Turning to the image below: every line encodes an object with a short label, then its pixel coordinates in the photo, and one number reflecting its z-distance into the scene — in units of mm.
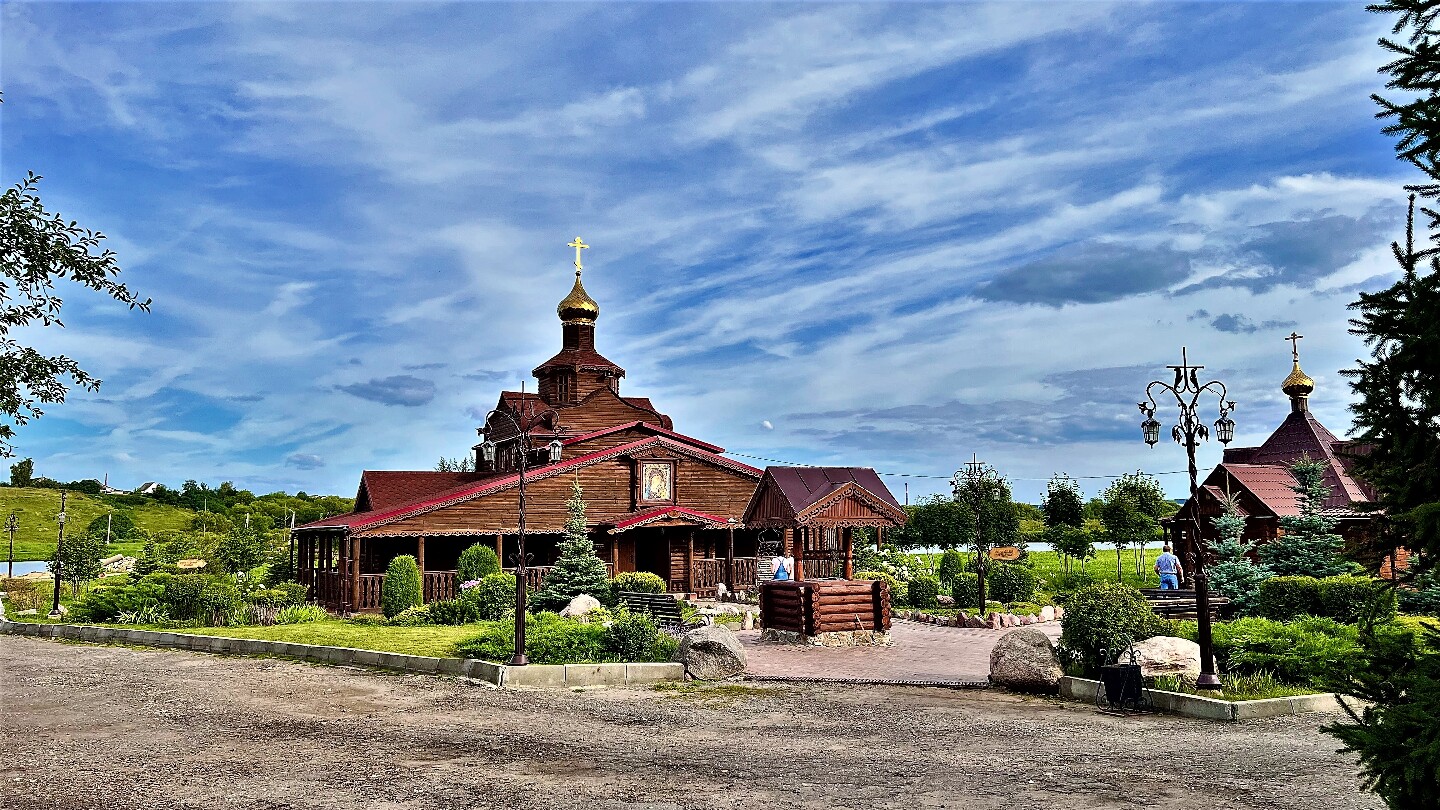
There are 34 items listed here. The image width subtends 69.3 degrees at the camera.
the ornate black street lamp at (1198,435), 13992
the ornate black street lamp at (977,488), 28483
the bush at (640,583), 30219
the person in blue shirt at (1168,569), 28234
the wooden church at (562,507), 33500
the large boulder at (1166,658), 14641
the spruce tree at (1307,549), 24094
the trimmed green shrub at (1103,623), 14500
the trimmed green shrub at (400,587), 28750
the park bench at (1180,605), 22484
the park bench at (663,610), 22719
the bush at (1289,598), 21156
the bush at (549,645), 17188
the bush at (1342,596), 20391
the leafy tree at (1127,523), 44656
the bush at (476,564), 31016
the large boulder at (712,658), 16781
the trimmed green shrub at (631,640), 17422
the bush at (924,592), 31141
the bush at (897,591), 33094
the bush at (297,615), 26859
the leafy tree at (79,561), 39906
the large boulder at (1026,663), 15273
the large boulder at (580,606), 25156
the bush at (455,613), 26141
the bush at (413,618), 26531
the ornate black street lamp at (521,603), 16406
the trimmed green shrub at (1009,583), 32188
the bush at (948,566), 34531
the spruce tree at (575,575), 27969
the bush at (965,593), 30875
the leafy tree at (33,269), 7758
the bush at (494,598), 25812
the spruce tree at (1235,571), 23000
